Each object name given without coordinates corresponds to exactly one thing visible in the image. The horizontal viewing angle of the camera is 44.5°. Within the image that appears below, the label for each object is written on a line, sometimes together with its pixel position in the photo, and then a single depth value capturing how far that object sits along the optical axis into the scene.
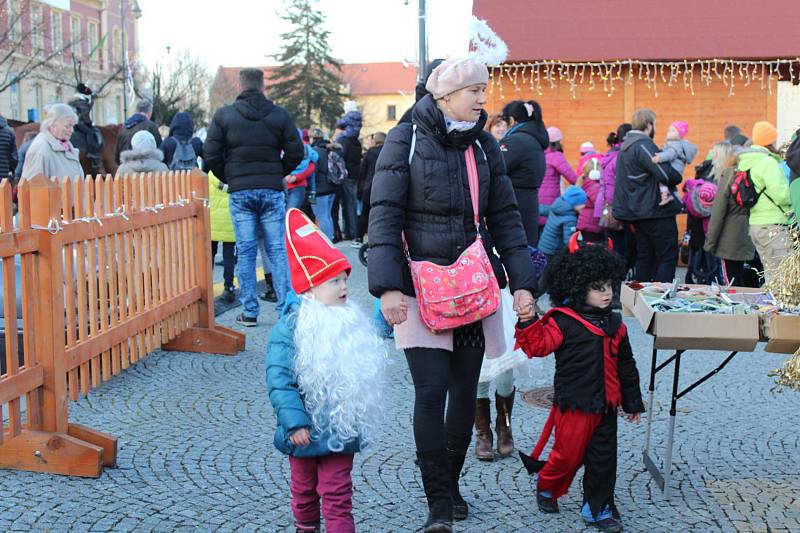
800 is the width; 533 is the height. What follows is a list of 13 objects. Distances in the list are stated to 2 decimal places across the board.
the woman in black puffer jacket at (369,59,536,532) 4.10
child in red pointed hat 3.68
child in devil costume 4.28
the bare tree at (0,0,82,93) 31.45
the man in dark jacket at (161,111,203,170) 12.34
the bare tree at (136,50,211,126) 54.12
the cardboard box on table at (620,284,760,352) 4.27
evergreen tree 71.31
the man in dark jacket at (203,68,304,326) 8.59
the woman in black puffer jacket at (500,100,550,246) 7.89
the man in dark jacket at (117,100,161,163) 12.52
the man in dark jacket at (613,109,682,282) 9.91
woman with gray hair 8.77
